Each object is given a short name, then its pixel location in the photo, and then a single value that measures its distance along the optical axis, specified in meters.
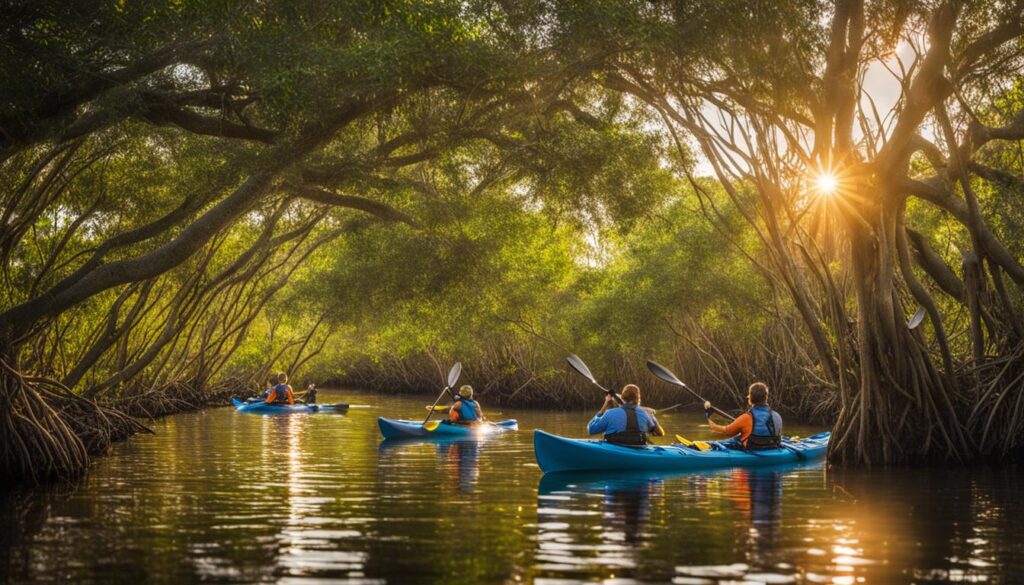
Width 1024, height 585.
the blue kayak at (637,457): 14.32
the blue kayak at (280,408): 30.23
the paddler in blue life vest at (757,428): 15.96
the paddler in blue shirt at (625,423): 14.71
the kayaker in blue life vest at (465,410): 22.06
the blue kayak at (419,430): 21.39
